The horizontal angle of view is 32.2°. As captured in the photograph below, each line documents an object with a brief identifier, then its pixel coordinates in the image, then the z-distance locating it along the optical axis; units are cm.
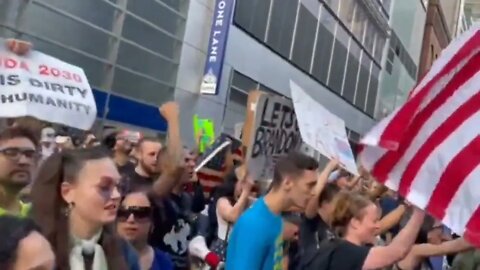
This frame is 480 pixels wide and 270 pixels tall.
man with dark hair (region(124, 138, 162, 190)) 538
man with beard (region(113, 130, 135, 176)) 531
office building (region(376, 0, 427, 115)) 4006
